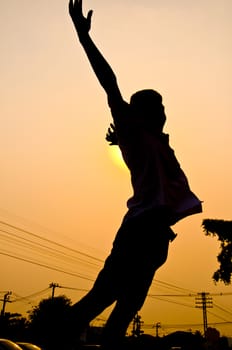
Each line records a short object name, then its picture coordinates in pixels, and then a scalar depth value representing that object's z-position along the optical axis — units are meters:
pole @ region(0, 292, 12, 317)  76.26
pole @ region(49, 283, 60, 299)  79.94
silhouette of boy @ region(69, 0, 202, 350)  2.23
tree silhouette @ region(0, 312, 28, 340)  70.49
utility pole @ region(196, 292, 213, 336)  75.50
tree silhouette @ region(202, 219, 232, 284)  23.25
